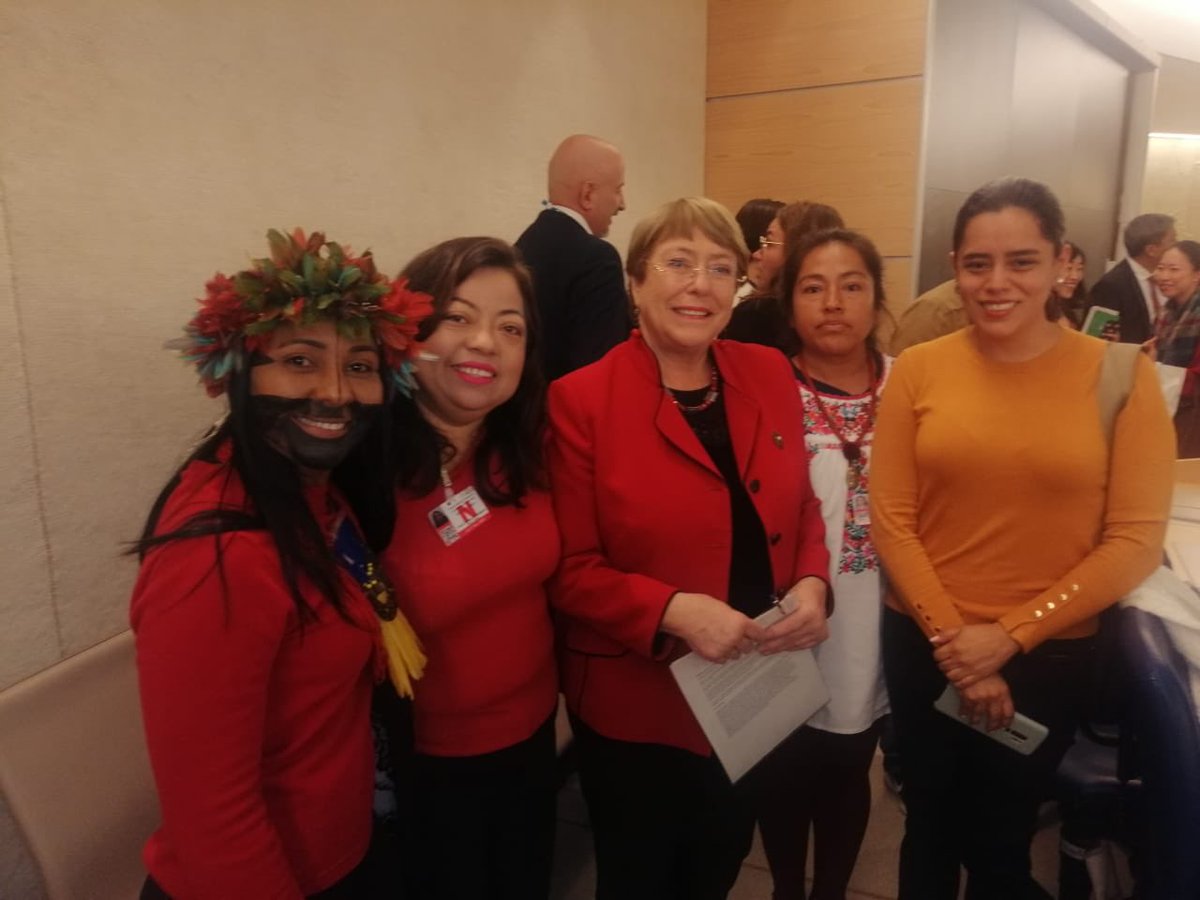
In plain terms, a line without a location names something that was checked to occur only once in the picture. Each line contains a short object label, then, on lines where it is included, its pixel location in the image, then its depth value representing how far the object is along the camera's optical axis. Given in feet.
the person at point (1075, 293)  10.09
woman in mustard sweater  4.71
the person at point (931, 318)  7.57
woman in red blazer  4.58
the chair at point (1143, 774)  3.86
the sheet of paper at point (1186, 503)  7.32
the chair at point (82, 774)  4.46
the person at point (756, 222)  9.63
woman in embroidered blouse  5.51
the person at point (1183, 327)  8.10
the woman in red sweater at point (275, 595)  3.13
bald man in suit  8.31
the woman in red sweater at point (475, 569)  4.25
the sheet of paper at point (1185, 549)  5.76
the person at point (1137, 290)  10.44
